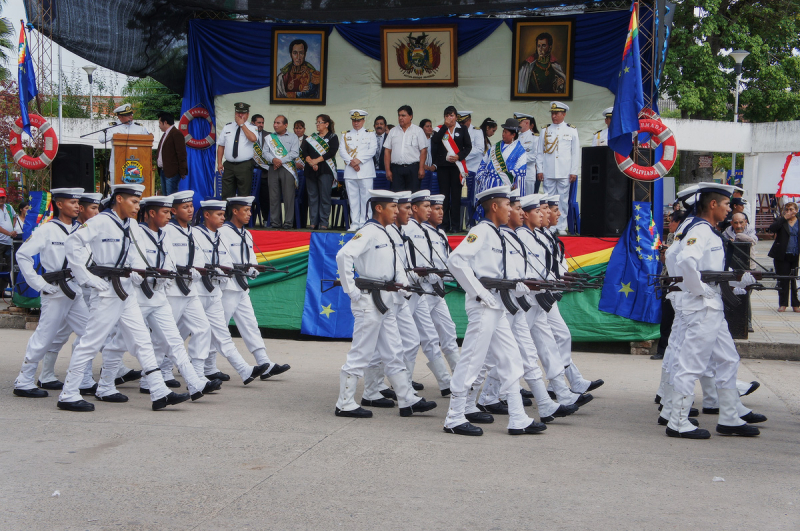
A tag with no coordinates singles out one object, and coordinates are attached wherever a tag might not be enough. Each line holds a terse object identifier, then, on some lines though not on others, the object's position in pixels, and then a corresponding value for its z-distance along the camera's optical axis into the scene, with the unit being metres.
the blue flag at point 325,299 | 12.66
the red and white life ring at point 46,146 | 12.82
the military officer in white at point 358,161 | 13.66
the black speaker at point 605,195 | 11.92
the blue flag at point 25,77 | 12.98
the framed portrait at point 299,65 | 16.17
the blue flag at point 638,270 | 11.50
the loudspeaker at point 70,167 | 13.55
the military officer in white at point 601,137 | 13.72
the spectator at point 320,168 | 13.84
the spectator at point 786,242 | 14.86
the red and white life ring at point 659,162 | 10.99
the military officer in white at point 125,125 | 13.91
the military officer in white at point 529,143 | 13.35
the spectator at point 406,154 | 13.52
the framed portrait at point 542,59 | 14.77
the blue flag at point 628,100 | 10.82
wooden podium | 13.91
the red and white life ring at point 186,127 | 16.23
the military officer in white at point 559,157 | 12.85
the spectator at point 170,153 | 14.54
